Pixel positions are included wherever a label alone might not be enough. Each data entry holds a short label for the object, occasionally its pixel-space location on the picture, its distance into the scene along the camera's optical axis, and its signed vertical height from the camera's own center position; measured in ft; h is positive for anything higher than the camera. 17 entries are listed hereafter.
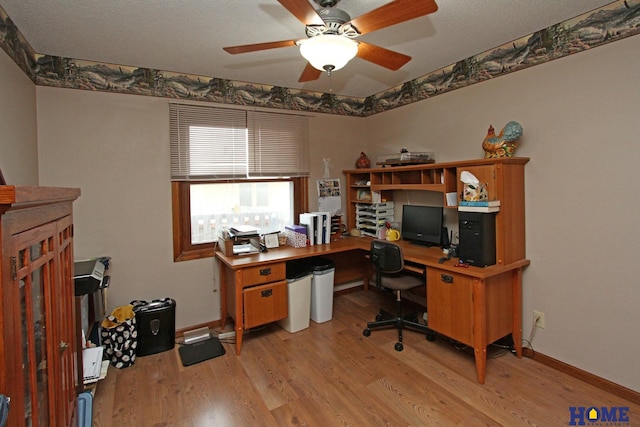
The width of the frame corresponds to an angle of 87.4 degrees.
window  10.26 +1.17
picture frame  10.91 -1.14
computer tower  7.98 -0.89
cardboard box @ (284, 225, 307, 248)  11.34 -1.04
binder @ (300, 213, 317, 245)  11.60 -0.73
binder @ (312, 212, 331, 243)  11.84 -0.79
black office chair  9.36 -2.21
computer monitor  10.45 -0.70
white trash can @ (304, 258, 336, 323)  10.87 -2.81
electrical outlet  8.41 -3.00
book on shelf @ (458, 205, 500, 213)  7.90 -0.17
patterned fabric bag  8.51 -3.36
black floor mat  8.93 -4.00
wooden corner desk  7.77 -2.35
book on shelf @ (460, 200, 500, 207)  7.90 -0.02
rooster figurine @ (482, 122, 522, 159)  8.16 +1.51
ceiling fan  4.74 +2.79
